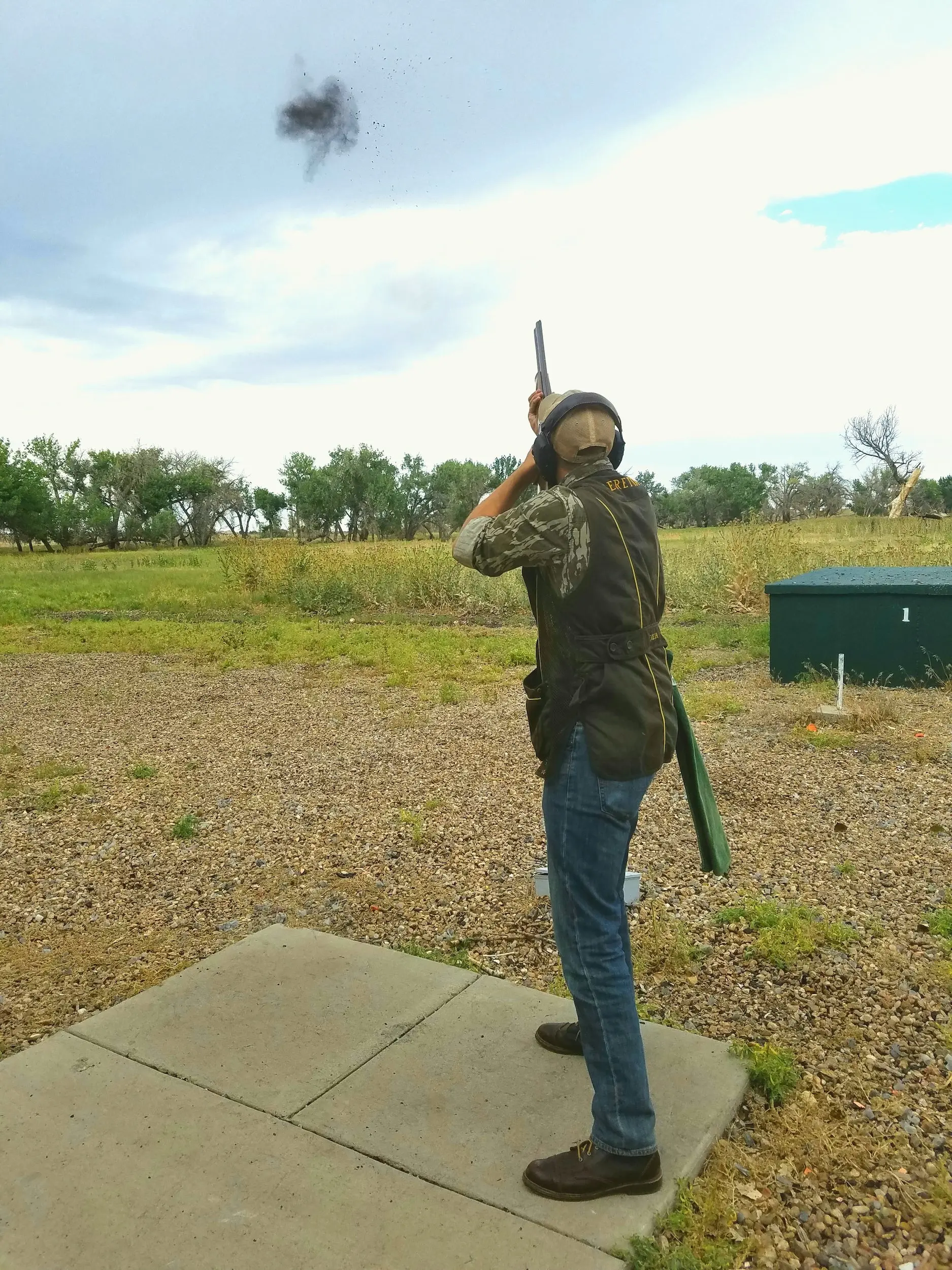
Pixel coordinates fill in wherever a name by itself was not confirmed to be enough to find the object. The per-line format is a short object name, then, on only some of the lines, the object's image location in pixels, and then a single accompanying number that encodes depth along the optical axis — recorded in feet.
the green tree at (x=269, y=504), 236.84
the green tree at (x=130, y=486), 198.59
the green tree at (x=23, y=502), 163.02
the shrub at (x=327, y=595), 55.21
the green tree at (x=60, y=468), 200.95
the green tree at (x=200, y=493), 205.87
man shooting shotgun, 7.15
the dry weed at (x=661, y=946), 11.75
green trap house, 27.68
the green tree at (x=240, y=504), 216.33
